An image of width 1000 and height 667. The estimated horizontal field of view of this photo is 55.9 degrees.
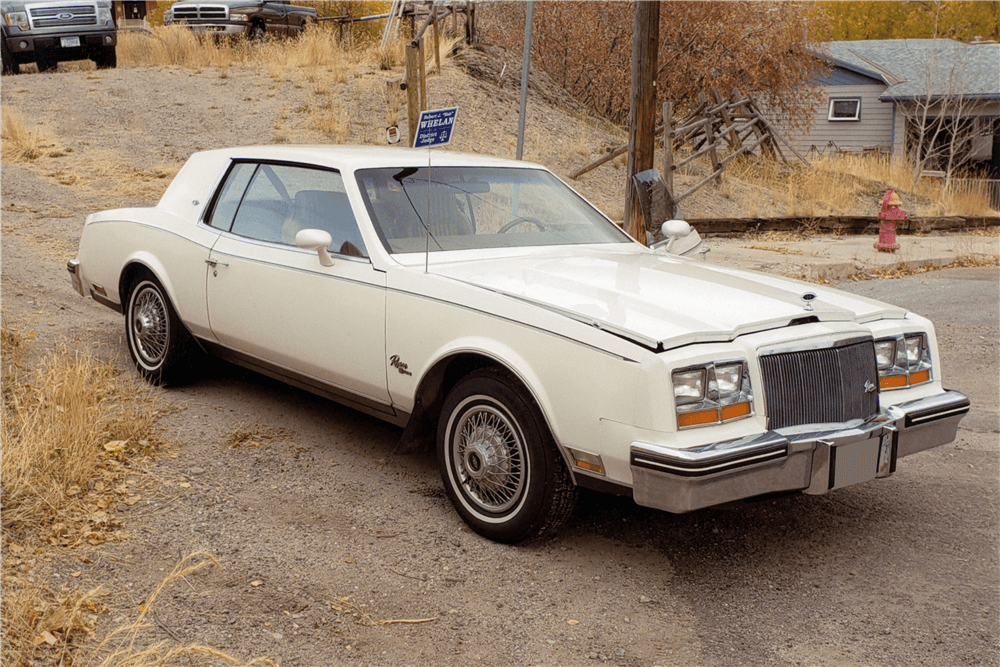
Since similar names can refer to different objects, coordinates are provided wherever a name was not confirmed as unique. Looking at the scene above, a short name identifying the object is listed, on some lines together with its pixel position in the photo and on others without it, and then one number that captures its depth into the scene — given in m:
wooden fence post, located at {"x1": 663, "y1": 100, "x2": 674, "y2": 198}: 14.71
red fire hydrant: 12.62
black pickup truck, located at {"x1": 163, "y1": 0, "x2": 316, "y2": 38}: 20.45
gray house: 28.88
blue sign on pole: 5.60
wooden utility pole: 9.68
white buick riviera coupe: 3.36
